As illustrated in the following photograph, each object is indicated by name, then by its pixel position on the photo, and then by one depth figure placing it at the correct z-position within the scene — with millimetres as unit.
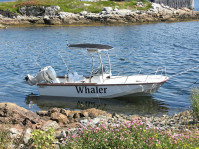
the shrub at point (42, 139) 7812
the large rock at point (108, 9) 69825
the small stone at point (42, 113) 14059
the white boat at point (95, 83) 16609
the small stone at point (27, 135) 8906
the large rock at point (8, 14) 71250
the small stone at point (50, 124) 11434
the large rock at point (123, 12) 69188
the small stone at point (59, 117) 12945
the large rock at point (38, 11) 71312
